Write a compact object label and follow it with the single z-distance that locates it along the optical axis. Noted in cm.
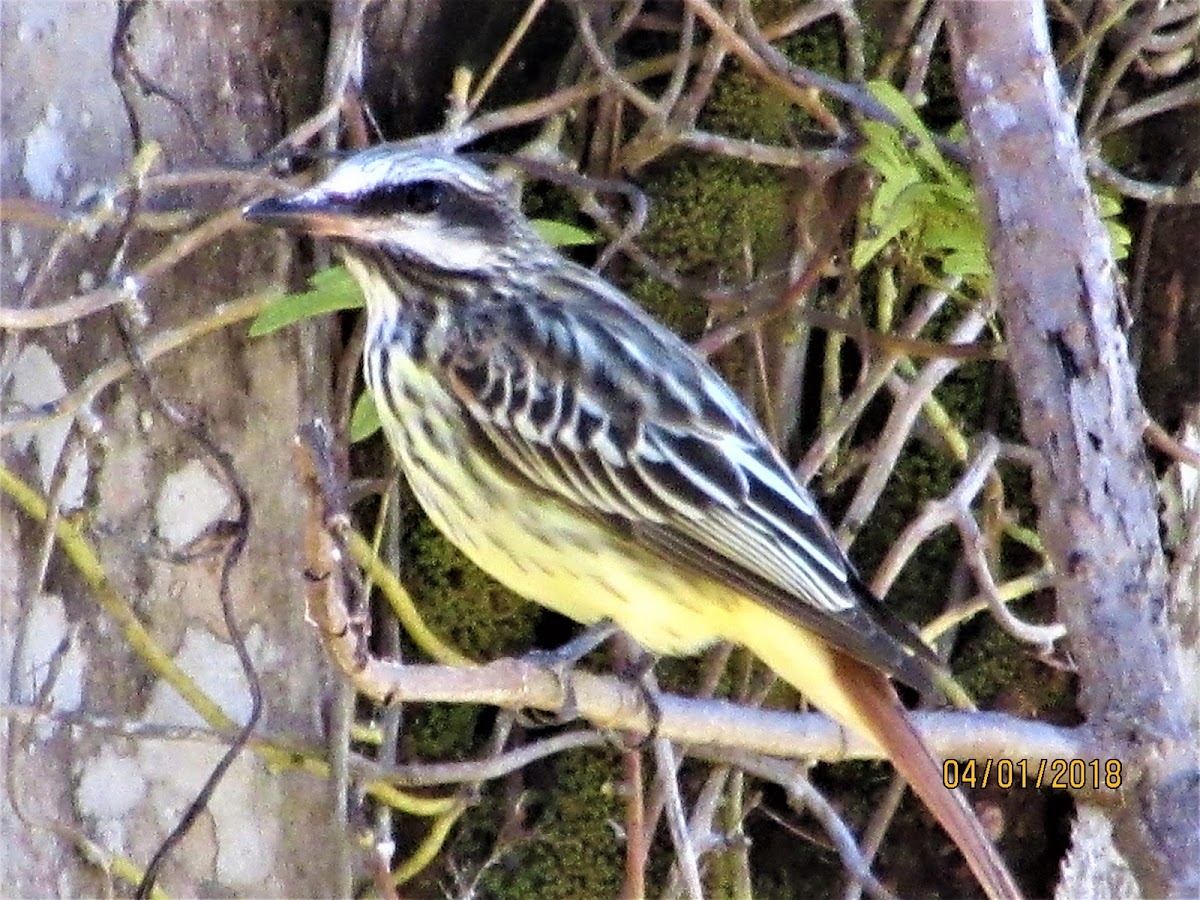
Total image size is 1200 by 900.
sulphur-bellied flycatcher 504
